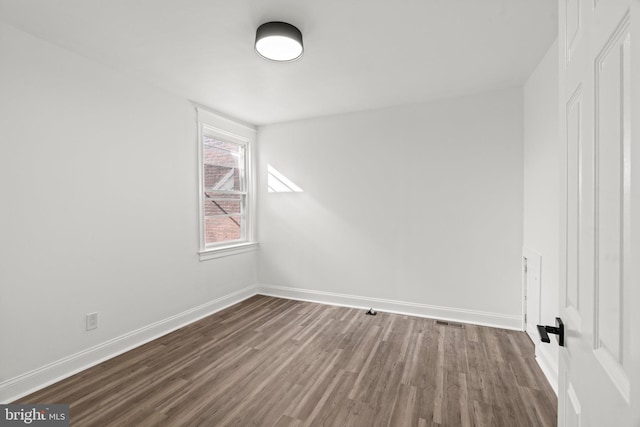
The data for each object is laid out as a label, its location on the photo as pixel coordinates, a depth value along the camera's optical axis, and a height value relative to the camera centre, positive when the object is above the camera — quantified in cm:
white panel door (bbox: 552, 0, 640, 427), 52 +0
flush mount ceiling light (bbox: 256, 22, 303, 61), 200 +119
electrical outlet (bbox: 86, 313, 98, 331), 250 -92
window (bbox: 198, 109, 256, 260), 372 +35
